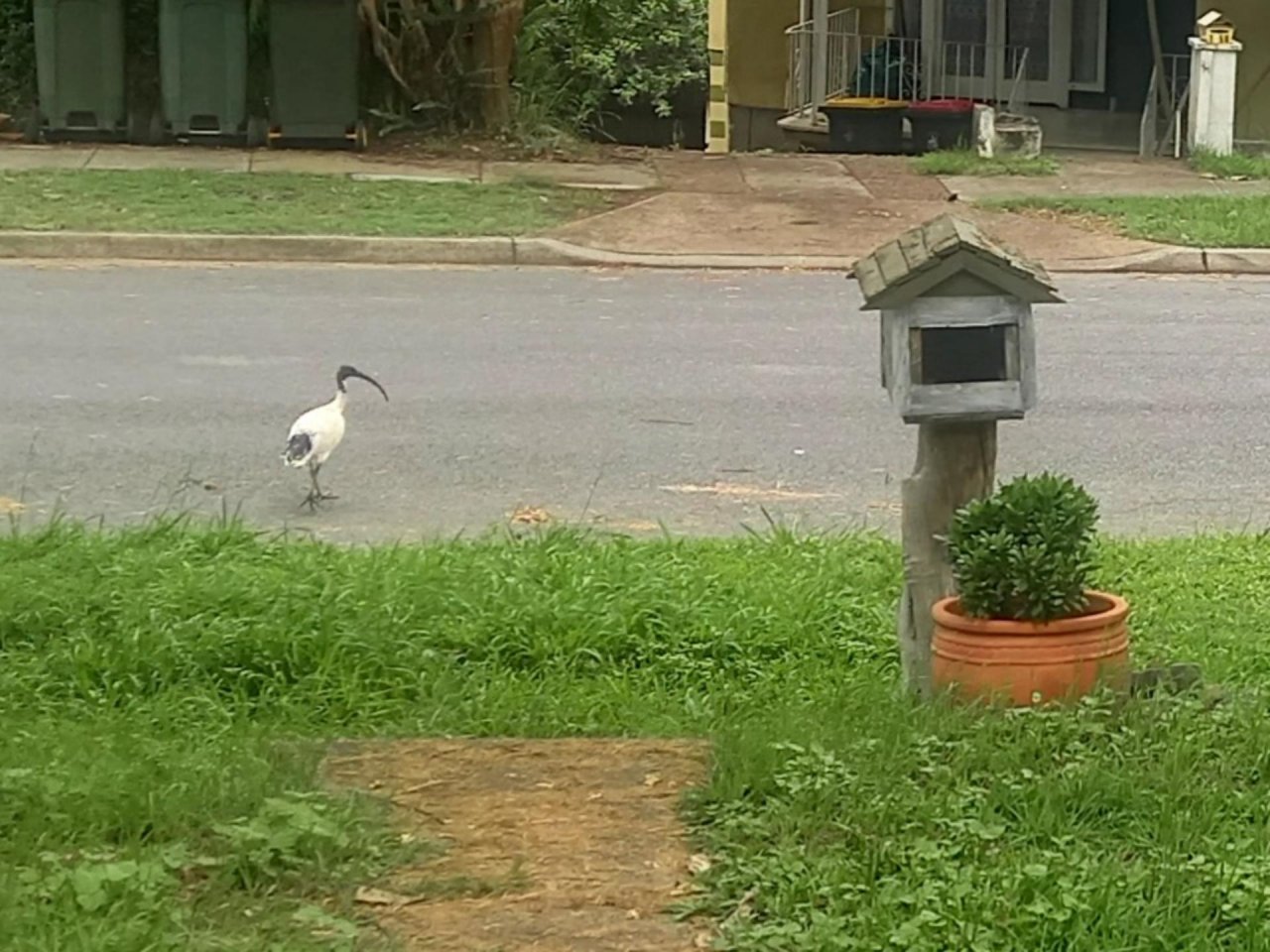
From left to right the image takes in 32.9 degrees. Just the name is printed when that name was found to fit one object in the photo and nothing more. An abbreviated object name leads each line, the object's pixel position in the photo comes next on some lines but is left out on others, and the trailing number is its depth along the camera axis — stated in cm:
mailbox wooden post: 471
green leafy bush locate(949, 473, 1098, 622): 470
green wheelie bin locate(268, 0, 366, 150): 1680
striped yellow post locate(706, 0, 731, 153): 2161
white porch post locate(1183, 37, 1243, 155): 1764
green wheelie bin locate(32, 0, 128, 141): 1677
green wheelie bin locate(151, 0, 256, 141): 1673
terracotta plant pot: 475
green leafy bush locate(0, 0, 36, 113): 1769
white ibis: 721
